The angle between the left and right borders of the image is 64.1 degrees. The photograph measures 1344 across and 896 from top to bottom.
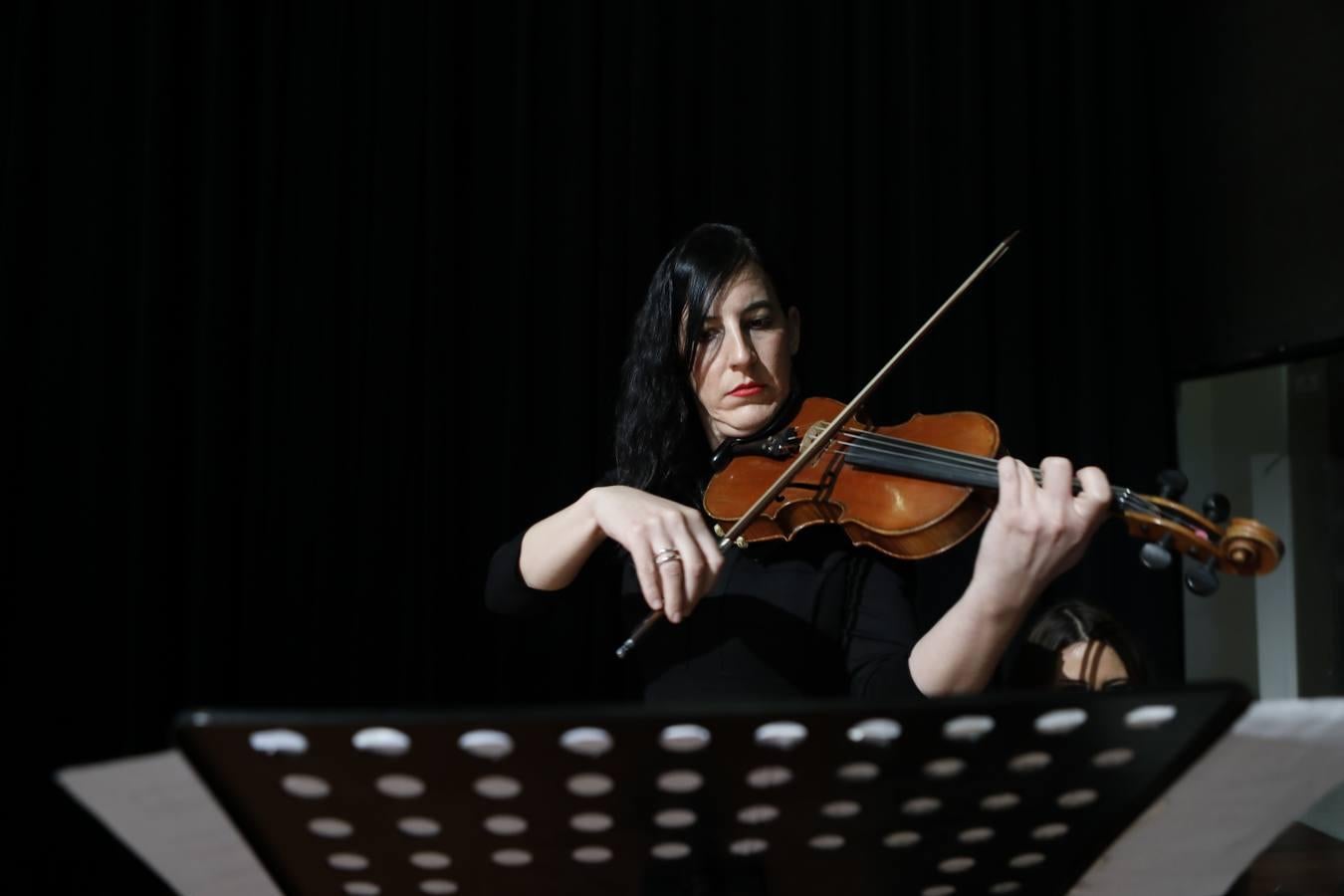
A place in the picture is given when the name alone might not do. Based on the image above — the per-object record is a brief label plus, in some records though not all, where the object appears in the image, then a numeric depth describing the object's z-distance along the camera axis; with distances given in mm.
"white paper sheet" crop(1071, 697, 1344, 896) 554
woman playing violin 889
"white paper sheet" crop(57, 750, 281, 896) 503
